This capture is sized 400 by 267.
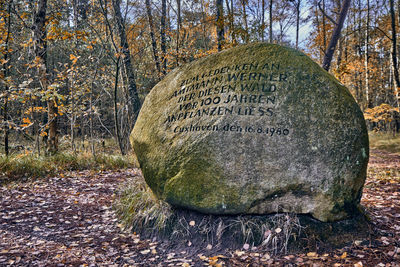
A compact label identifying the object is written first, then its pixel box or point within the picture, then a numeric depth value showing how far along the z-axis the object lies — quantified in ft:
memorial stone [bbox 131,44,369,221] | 11.57
